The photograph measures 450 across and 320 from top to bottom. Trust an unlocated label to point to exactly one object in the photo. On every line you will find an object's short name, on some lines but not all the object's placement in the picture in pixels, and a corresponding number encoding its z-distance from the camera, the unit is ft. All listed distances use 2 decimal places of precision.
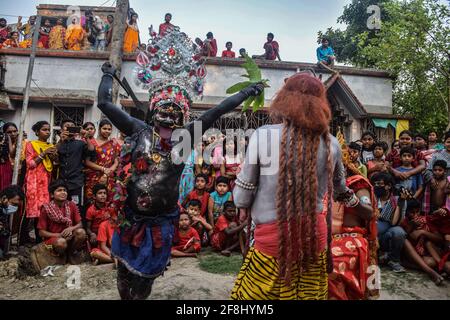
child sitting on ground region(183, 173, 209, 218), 21.97
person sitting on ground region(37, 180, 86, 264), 17.06
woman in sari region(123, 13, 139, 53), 39.40
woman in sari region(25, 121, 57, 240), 19.25
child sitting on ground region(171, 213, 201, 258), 19.14
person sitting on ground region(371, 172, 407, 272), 17.40
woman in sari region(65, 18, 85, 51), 39.29
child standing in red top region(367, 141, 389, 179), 20.20
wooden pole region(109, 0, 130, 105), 34.81
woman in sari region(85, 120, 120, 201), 19.88
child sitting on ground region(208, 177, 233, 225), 21.56
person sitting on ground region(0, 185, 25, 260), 17.47
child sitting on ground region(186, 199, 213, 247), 20.83
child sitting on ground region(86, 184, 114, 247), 19.11
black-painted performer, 9.87
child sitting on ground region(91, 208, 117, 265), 17.47
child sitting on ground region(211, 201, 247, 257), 19.70
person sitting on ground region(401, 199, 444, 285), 16.93
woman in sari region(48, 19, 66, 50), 39.52
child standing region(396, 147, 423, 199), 19.58
